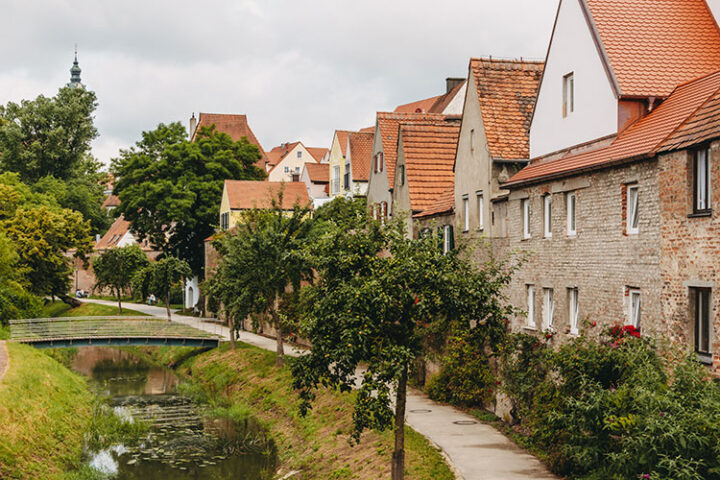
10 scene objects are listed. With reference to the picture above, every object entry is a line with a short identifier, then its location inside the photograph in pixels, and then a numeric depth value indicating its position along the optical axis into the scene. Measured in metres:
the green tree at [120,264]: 73.00
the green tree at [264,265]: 37.00
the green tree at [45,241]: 56.72
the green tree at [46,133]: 76.44
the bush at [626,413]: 12.77
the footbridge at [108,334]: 42.88
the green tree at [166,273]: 58.84
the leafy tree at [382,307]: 16.28
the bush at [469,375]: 24.95
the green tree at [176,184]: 61.19
